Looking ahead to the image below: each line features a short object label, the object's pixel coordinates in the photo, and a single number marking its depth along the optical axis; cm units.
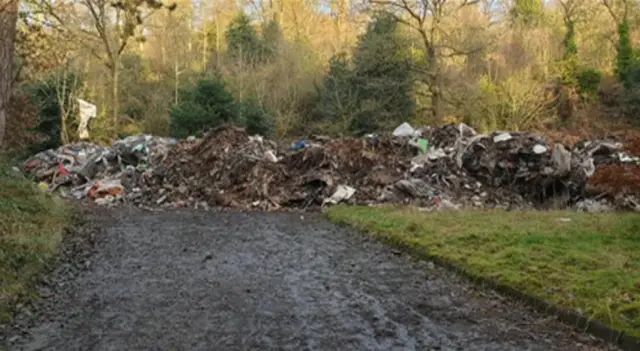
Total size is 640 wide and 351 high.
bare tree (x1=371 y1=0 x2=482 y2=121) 2725
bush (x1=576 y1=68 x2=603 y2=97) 3123
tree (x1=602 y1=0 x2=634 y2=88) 3191
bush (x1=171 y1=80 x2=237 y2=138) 2648
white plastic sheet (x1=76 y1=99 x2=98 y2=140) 2713
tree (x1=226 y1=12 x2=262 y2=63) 3378
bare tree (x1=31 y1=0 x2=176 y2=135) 2752
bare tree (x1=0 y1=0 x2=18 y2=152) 884
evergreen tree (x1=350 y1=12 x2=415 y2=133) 2762
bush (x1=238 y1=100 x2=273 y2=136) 2697
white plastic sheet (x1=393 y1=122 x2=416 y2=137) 1962
